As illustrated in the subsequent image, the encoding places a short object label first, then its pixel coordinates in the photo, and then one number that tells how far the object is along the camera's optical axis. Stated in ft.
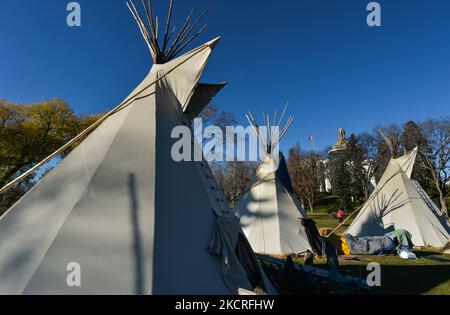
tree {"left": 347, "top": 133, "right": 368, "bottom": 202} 120.26
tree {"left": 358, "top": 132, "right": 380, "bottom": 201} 113.39
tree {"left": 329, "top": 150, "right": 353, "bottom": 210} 120.37
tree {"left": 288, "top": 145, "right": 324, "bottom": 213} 127.09
